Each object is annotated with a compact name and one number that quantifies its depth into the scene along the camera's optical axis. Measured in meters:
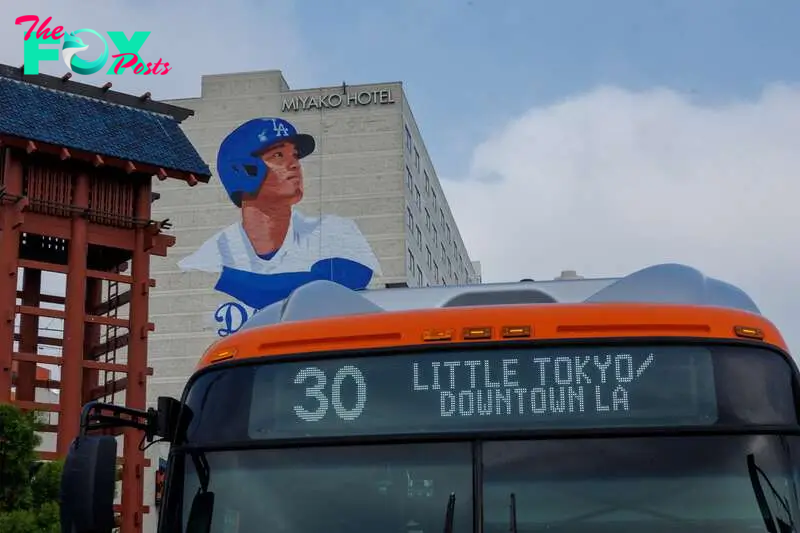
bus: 4.59
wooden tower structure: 32.44
